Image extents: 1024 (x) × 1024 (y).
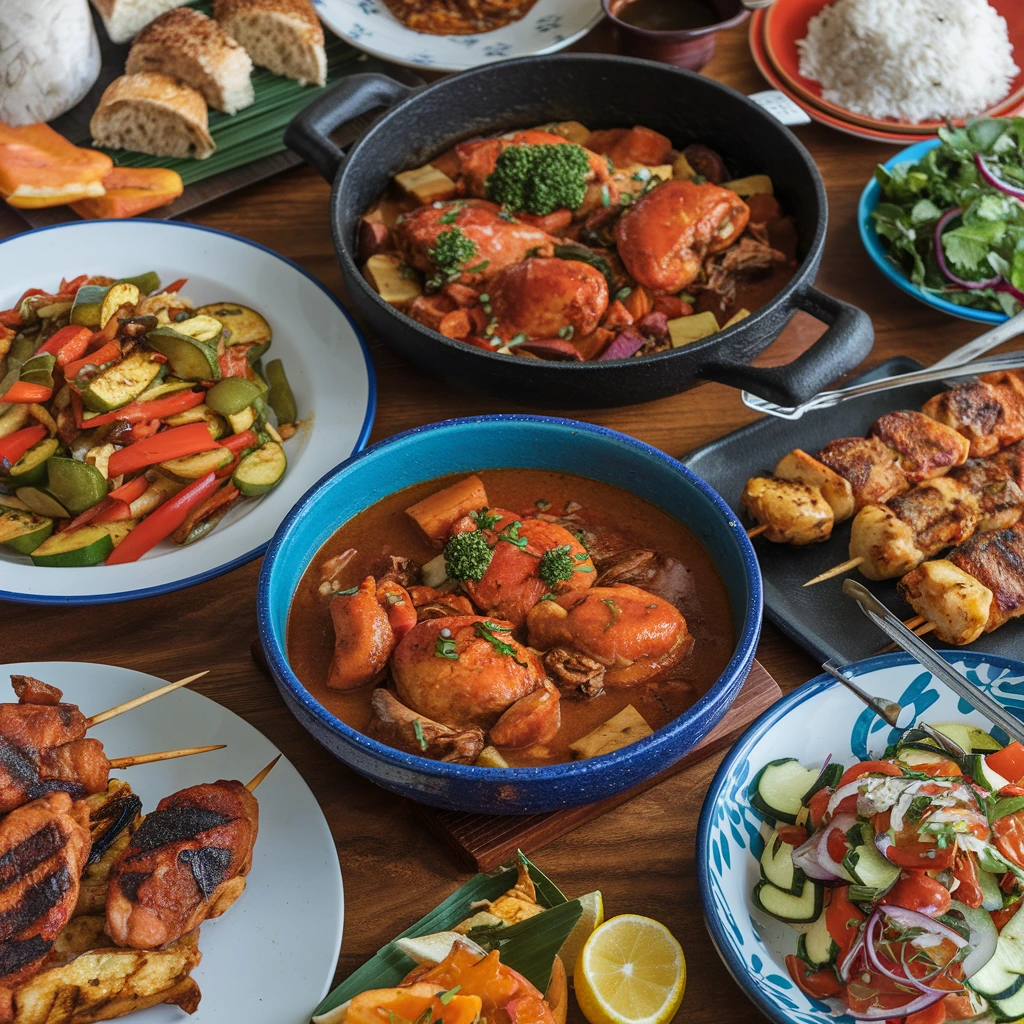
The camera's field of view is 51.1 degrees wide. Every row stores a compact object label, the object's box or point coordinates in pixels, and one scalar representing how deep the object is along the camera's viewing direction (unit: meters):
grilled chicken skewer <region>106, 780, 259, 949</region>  1.63
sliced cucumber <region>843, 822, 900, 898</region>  1.69
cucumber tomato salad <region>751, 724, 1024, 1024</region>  1.63
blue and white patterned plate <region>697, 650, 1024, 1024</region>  1.67
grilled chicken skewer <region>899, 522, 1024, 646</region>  2.22
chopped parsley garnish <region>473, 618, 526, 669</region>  1.91
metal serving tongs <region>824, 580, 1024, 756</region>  1.82
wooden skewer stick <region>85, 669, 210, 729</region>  1.83
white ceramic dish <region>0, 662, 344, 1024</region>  1.71
